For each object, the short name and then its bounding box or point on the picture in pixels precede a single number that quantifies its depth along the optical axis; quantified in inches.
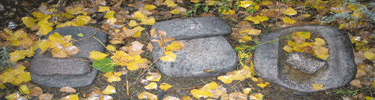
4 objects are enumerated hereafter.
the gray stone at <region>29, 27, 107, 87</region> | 76.2
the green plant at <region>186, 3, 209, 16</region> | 104.1
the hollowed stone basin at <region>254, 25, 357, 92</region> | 76.1
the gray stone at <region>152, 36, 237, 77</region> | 78.2
